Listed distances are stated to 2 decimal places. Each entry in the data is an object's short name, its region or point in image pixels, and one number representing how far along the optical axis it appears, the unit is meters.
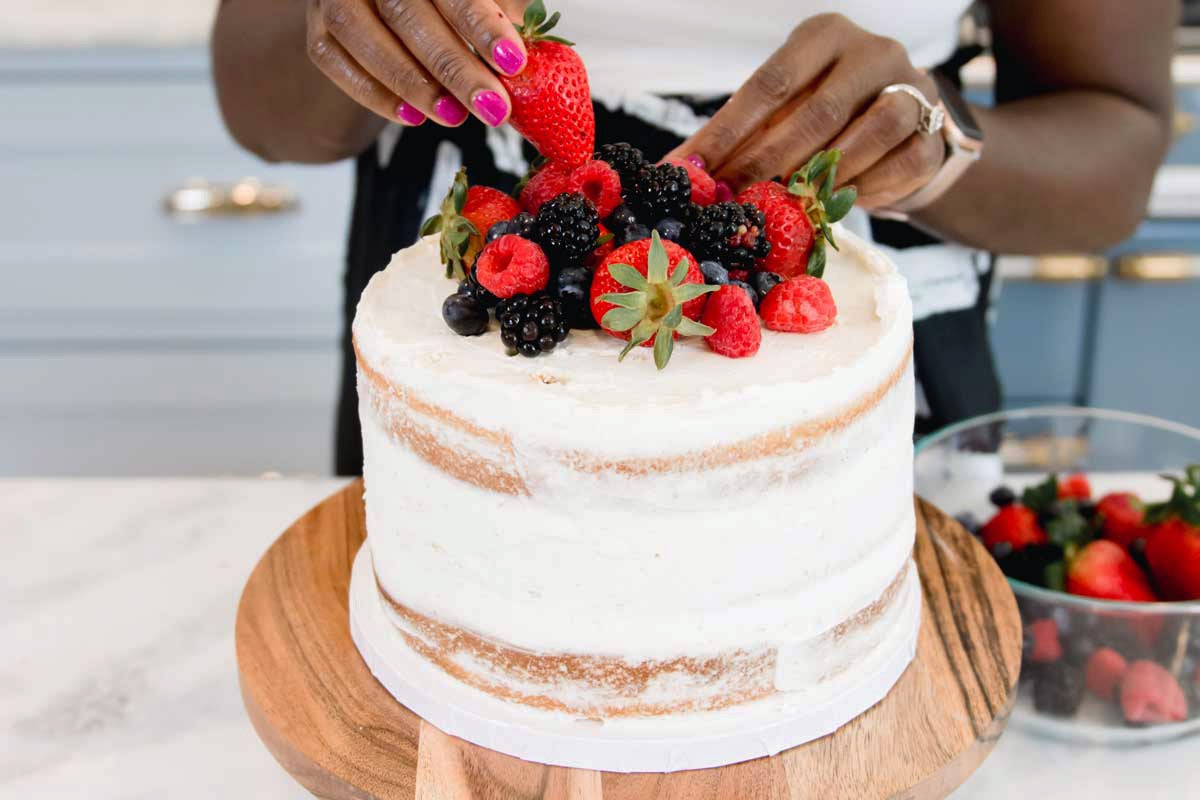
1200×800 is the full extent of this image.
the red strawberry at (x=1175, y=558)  1.14
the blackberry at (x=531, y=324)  0.89
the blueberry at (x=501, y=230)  0.95
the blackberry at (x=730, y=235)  0.93
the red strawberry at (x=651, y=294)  0.84
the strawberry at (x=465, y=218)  1.00
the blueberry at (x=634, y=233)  0.94
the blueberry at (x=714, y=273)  0.92
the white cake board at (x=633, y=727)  0.93
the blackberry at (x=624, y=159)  1.01
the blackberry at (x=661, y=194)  0.95
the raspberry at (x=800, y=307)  0.95
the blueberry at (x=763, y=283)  0.97
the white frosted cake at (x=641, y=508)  0.86
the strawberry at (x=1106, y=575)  1.14
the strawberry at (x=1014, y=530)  1.24
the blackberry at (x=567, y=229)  0.90
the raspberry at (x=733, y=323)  0.90
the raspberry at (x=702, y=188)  1.03
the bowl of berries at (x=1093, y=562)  1.10
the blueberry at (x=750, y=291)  0.95
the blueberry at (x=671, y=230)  0.94
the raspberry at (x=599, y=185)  0.99
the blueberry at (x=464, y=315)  0.93
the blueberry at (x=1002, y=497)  1.31
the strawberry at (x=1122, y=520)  1.21
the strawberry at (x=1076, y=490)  1.32
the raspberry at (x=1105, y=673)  1.10
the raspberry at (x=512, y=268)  0.90
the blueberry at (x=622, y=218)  0.95
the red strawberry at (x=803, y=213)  1.00
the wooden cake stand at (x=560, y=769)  0.91
